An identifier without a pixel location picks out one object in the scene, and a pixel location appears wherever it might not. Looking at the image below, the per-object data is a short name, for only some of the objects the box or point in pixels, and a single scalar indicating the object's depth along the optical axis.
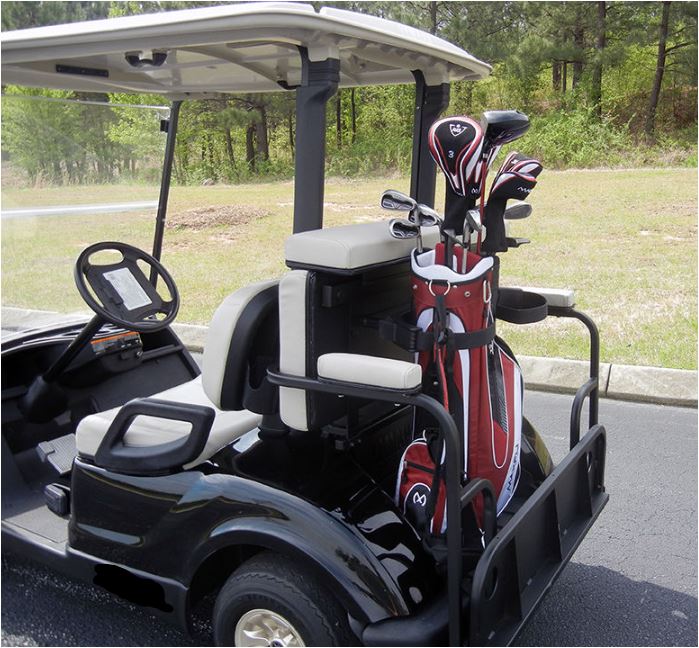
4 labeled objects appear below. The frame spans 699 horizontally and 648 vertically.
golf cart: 1.62
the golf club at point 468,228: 1.81
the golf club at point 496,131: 1.76
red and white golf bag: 1.73
